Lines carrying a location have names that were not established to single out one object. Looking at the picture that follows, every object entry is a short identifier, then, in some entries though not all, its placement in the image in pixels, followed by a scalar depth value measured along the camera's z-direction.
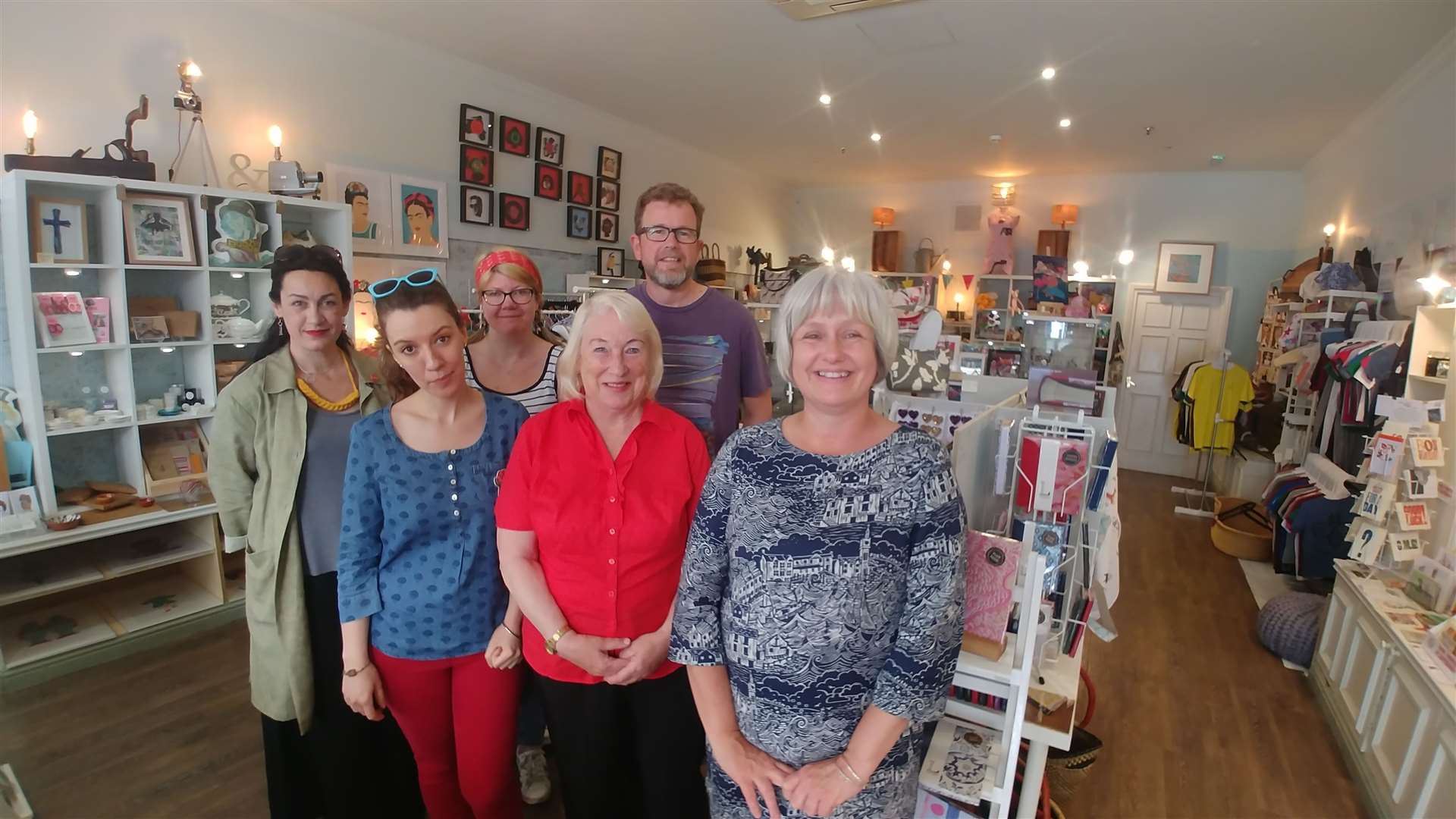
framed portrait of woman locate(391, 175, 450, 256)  4.22
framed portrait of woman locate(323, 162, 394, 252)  3.90
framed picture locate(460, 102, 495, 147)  4.50
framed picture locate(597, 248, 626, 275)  5.70
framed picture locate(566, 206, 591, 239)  5.41
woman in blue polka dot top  1.47
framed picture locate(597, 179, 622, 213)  5.65
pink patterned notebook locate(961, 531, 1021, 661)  1.32
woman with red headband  1.88
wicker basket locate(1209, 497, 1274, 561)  4.79
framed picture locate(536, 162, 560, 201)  5.09
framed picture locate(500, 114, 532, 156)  4.78
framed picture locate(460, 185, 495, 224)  4.60
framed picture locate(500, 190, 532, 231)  4.86
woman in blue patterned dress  1.13
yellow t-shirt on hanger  6.07
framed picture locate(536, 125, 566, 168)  5.05
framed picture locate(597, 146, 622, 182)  5.56
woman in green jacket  1.65
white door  7.24
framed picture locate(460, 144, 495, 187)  4.55
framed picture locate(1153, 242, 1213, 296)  7.10
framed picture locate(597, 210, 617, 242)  5.70
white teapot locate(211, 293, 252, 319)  3.24
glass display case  4.97
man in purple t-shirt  1.78
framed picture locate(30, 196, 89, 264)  2.75
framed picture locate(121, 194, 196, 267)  2.94
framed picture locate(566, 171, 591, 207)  5.37
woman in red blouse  1.39
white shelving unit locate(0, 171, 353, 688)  2.76
